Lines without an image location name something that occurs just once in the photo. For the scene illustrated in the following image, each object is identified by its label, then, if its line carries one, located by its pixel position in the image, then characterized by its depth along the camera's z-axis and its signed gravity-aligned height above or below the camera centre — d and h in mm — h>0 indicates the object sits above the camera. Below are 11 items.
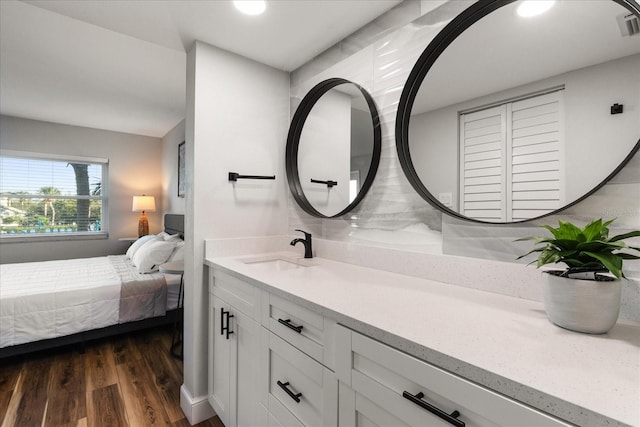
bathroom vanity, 556 -323
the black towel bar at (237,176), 1895 +219
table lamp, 4719 +42
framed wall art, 4223 +578
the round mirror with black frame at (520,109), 912 +374
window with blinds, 4230 +207
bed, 2268 -738
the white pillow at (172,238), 3470 -325
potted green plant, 740 -163
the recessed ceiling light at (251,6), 1481 +1009
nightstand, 2453 -849
